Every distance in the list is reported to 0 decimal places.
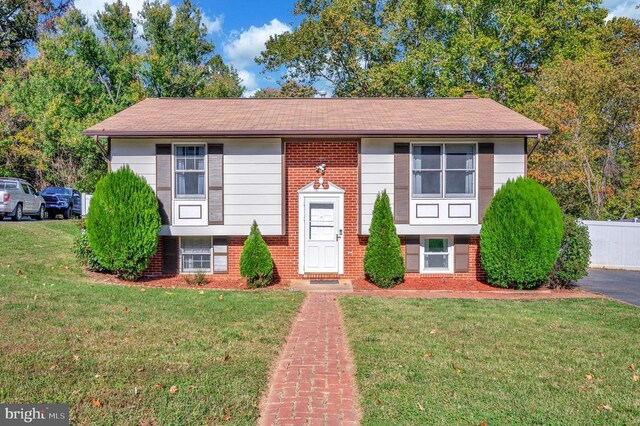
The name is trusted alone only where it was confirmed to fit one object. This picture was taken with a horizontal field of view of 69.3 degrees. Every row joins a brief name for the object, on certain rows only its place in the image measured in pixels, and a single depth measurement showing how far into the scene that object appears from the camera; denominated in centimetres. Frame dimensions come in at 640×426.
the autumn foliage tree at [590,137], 1925
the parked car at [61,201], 2327
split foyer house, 1195
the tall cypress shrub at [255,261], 1134
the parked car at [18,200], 1883
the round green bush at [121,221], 1113
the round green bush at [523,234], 1101
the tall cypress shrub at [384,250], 1145
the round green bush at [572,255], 1142
